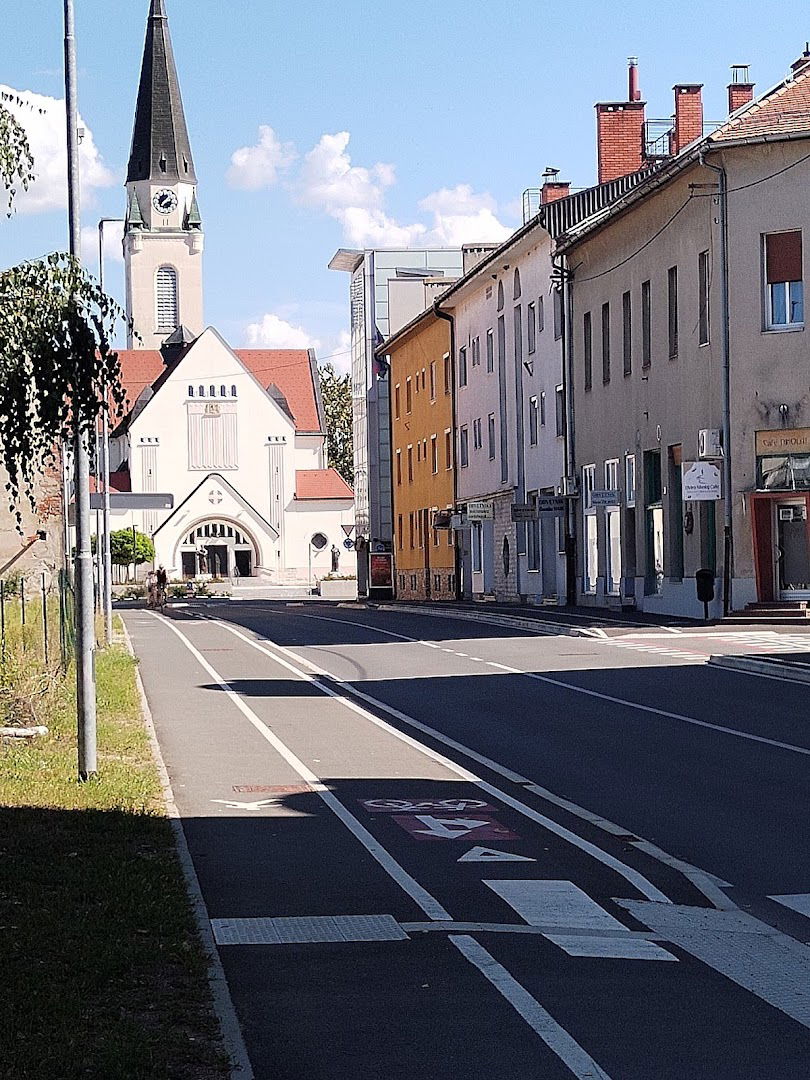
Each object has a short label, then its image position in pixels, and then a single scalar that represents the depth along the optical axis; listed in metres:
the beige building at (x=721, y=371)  36.88
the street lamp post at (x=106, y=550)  35.32
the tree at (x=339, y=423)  143.50
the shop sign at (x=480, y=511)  59.34
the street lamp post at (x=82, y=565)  13.41
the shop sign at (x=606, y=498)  44.06
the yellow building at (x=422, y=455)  70.50
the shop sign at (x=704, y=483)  37.41
